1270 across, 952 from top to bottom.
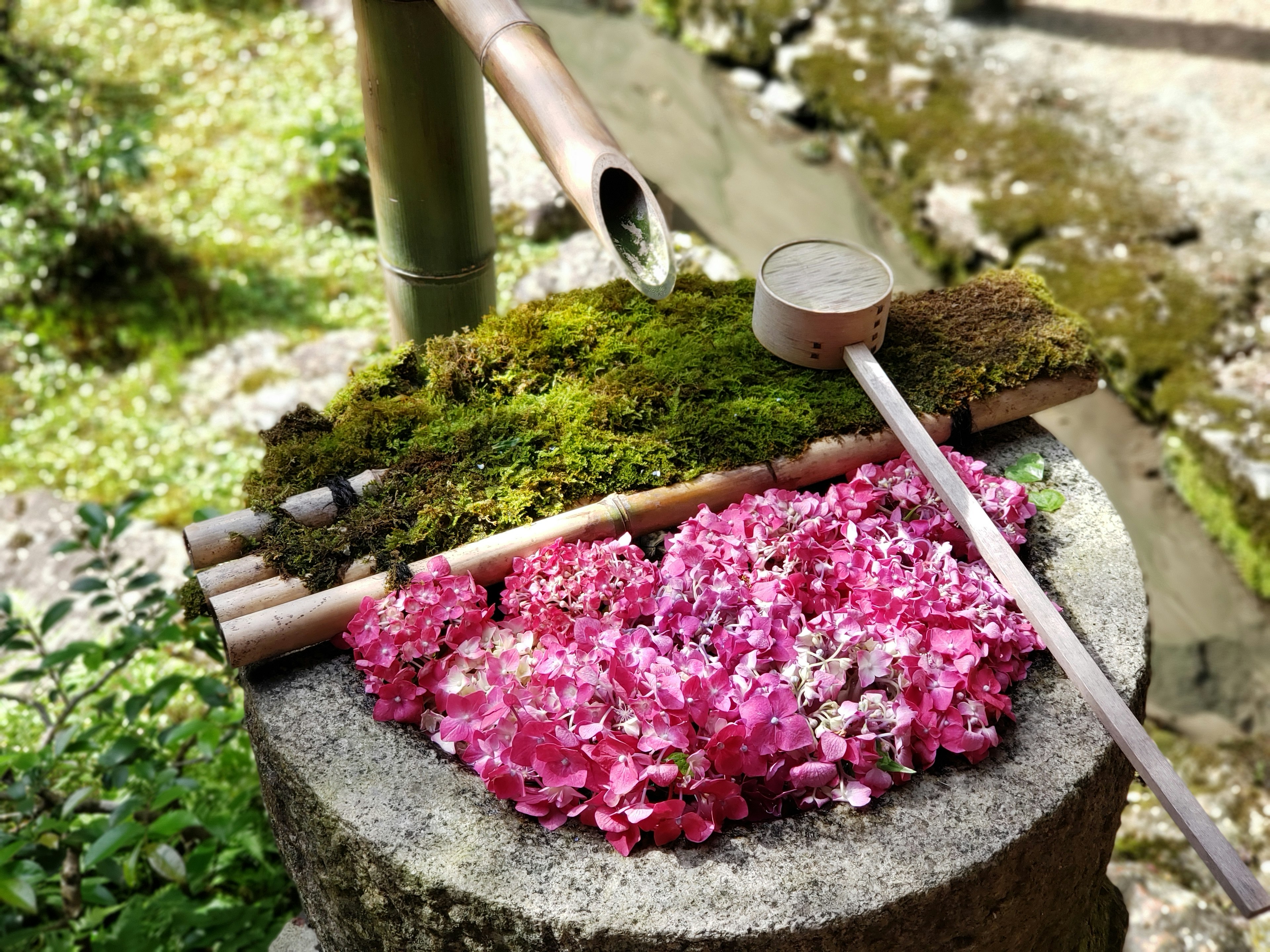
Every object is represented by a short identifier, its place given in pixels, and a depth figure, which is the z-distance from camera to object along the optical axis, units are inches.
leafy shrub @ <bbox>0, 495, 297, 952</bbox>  28.5
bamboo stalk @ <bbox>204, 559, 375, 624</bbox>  22.5
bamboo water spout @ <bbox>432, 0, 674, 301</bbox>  20.7
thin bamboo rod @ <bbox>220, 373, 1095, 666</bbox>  22.1
